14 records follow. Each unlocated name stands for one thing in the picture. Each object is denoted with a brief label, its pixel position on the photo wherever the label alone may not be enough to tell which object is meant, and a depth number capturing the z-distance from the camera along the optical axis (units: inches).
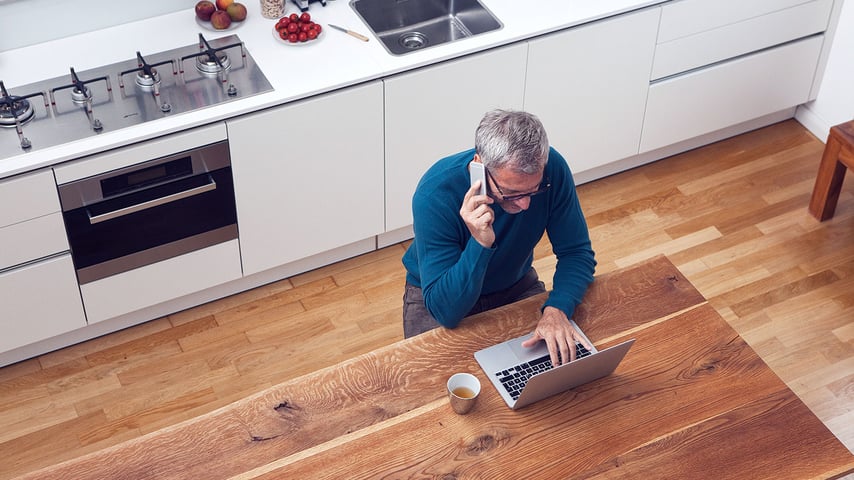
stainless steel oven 130.4
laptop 91.9
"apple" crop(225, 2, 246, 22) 143.5
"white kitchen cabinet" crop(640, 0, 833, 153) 163.2
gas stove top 126.8
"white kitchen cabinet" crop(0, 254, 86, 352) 132.6
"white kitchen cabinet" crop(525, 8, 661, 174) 152.8
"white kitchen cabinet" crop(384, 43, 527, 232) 144.0
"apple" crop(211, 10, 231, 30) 142.2
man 96.3
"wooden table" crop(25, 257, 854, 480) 89.8
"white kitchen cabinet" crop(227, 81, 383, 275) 136.9
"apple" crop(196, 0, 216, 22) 143.2
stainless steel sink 156.7
